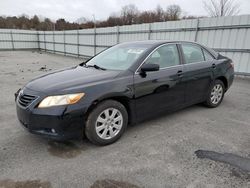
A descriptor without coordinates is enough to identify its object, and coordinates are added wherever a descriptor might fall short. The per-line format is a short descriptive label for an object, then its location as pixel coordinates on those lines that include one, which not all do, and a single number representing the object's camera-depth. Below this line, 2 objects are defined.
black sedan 2.59
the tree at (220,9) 22.02
